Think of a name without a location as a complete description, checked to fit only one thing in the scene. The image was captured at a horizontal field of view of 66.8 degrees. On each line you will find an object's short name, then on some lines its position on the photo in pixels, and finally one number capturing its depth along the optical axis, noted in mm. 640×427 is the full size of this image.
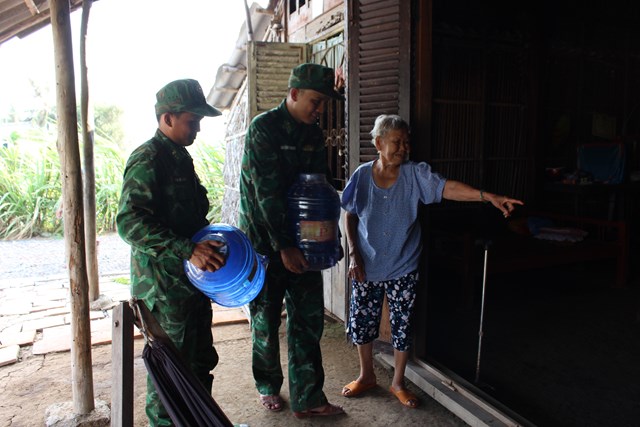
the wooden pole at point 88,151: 5230
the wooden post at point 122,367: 1584
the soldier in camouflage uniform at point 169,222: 2059
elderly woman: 2988
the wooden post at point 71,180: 2896
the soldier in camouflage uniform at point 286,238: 2748
